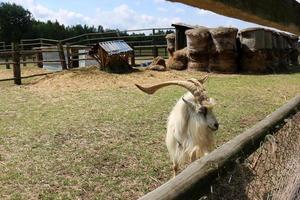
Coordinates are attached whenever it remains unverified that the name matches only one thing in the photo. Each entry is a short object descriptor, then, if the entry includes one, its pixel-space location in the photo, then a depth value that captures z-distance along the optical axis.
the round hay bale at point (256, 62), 9.65
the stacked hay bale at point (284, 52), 10.57
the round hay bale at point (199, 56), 9.82
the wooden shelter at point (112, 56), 8.87
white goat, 2.58
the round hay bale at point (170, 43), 11.53
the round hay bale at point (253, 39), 9.60
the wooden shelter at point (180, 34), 11.36
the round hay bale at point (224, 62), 9.58
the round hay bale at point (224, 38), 9.46
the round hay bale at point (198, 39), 9.69
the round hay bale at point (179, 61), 10.11
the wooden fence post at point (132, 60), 10.98
